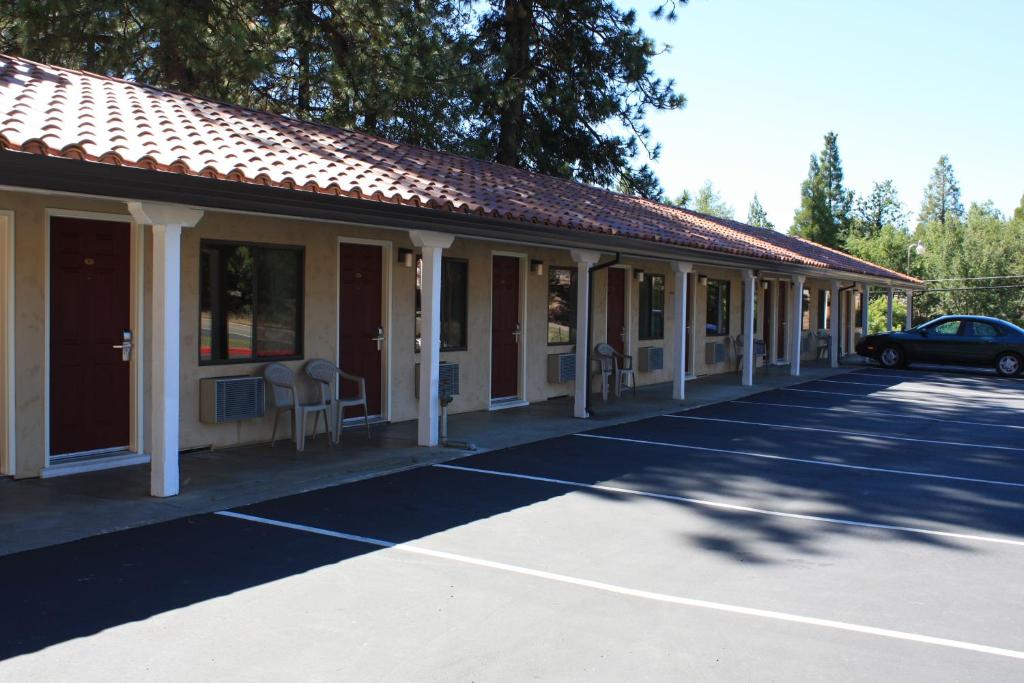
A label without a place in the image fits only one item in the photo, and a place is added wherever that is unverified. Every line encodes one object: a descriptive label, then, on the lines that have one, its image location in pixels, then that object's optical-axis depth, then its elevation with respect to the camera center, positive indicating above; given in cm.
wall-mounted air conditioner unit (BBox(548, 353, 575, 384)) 1457 -64
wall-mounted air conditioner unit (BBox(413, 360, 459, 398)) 1059 -61
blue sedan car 2169 -29
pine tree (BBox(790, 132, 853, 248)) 7219 +1056
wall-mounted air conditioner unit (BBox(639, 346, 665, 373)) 1695 -57
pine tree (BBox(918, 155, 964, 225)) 9025 +1394
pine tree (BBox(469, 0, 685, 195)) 2320 +671
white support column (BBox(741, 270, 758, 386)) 1714 +5
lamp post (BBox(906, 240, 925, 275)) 4459 +428
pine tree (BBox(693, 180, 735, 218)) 9375 +1346
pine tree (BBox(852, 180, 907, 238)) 7675 +1076
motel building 704 +62
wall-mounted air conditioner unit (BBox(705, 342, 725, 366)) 1948 -51
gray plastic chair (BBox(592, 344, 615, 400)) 1502 -56
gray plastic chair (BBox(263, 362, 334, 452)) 952 -82
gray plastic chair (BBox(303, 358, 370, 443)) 998 -71
